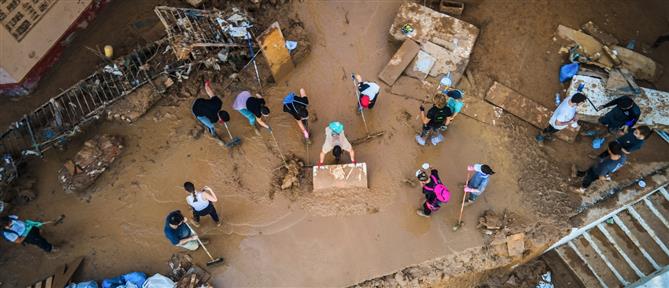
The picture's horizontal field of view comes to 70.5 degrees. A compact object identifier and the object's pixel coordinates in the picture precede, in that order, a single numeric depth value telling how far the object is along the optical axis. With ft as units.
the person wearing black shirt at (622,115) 26.37
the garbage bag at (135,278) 25.96
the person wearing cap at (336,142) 26.00
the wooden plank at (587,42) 31.37
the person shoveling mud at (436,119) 25.64
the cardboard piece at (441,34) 31.09
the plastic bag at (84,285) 26.05
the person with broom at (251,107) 26.81
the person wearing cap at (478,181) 24.25
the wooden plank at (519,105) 30.12
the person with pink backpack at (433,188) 24.31
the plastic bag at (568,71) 30.83
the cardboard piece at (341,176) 27.76
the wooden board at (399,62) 30.94
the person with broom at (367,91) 27.89
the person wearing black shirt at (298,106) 27.12
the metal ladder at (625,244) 26.99
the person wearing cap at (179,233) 23.65
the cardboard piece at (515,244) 27.05
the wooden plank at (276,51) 28.48
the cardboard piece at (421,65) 31.07
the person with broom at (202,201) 24.44
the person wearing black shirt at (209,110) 26.76
